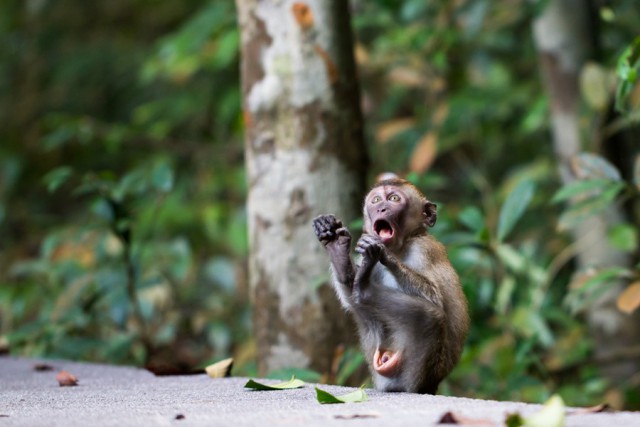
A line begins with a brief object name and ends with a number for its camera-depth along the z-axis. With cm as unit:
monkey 775
